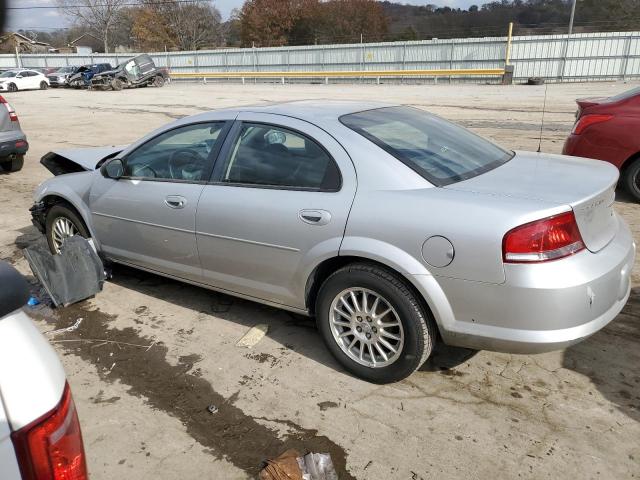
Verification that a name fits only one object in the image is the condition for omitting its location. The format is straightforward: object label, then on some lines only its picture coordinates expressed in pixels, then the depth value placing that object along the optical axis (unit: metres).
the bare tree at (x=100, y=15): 61.12
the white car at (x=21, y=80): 34.50
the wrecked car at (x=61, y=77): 37.88
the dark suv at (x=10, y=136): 8.95
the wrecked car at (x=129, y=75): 33.97
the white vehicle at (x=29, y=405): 1.24
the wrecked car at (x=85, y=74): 35.00
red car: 6.26
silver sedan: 2.65
